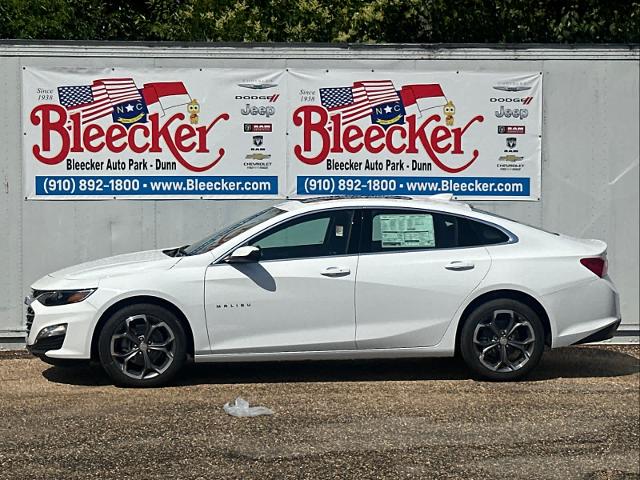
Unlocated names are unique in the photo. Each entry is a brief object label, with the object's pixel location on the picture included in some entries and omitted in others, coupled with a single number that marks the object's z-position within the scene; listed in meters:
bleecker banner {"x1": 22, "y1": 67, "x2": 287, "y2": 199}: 11.93
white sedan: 9.56
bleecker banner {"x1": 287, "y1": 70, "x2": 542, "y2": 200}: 12.12
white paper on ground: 8.57
